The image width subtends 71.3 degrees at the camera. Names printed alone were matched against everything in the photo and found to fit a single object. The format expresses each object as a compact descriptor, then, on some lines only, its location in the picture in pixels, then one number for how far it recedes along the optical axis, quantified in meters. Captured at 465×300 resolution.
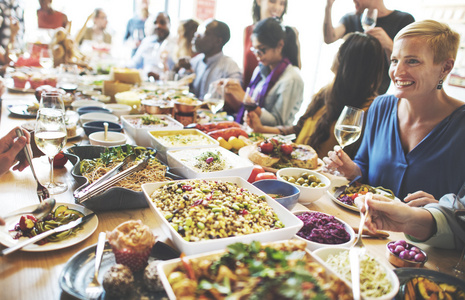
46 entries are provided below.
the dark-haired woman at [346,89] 3.30
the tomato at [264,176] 1.76
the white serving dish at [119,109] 2.94
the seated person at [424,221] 1.29
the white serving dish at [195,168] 1.61
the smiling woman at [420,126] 1.91
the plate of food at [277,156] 2.07
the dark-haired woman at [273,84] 4.06
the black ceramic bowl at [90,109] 2.75
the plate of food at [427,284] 1.01
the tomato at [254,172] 1.84
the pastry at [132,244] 0.97
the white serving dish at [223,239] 0.99
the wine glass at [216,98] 3.18
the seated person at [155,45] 6.73
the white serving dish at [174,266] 0.79
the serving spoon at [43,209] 1.15
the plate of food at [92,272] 0.90
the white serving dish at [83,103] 3.03
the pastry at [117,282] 0.88
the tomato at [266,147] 2.10
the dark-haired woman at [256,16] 5.52
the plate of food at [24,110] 2.68
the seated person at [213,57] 5.33
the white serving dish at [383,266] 0.85
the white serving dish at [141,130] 2.23
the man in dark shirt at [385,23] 3.30
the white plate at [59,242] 1.06
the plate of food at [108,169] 1.34
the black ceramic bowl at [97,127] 2.28
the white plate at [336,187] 1.63
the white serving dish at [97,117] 2.54
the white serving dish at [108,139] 2.00
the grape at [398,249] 1.23
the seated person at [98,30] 8.56
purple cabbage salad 1.21
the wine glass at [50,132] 1.44
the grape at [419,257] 1.19
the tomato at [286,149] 2.13
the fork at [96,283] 0.89
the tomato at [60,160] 1.81
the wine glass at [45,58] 4.11
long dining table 0.93
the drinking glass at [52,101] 1.89
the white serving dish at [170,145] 1.93
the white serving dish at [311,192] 1.60
